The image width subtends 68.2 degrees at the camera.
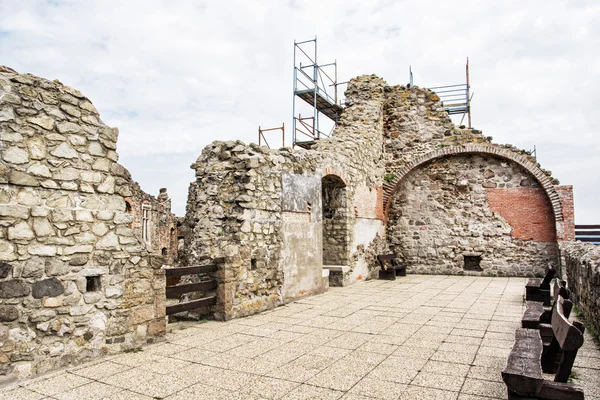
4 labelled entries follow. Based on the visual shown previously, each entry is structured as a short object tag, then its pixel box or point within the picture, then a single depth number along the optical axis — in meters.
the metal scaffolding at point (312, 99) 13.87
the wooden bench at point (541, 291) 7.34
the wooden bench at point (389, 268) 11.45
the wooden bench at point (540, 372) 2.80
